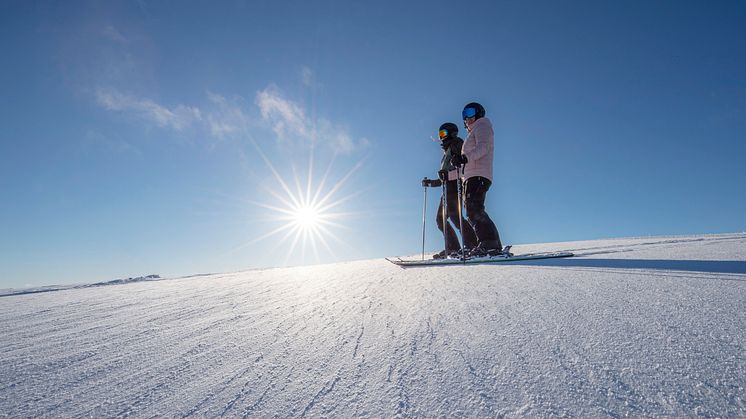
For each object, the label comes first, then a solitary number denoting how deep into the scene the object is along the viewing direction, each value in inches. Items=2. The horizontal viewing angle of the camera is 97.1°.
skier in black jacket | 214.8
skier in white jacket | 186.4
